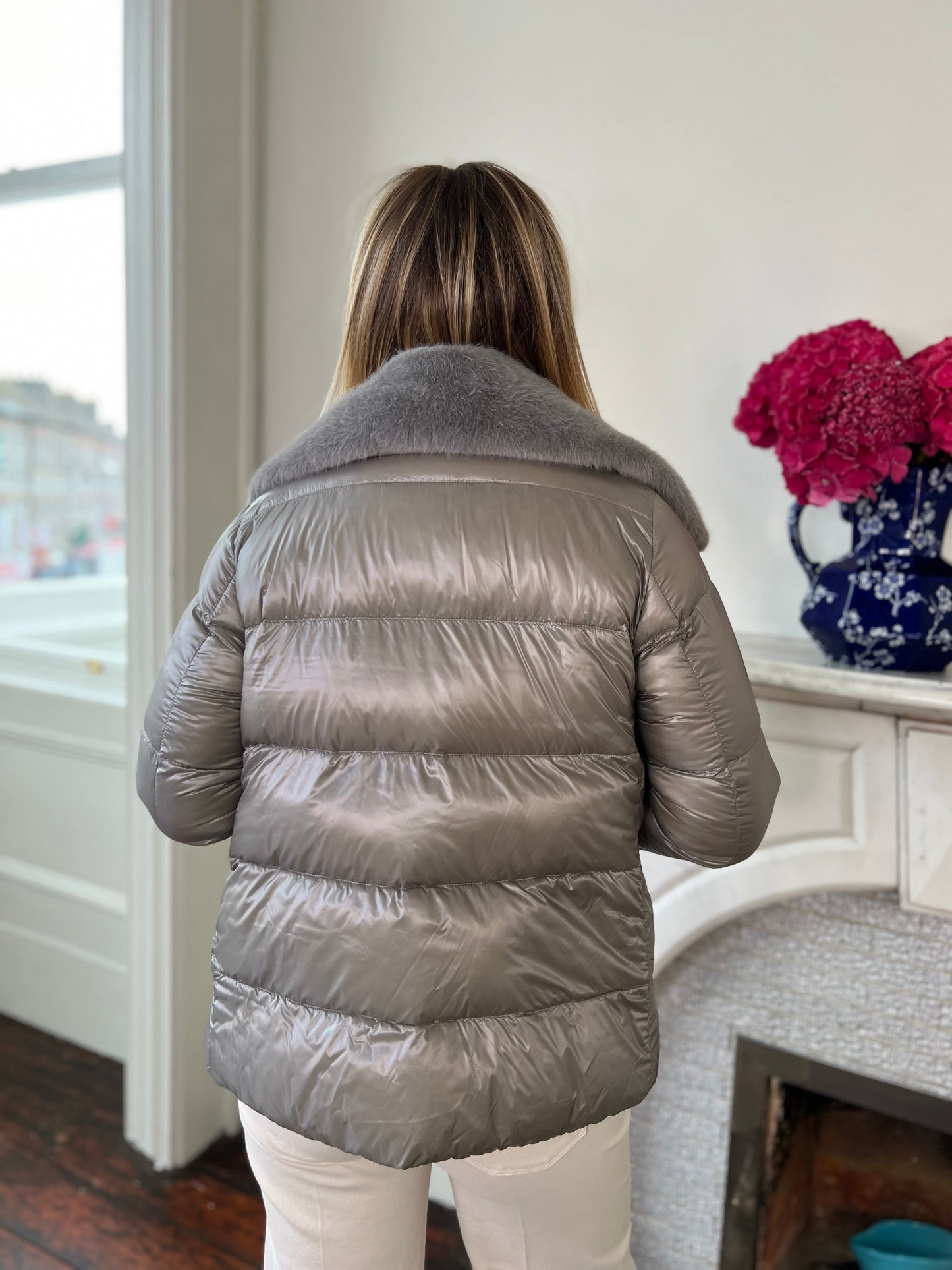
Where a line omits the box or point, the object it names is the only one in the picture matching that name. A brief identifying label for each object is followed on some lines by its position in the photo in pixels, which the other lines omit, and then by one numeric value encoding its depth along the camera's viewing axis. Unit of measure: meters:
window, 1.97
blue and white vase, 1.11
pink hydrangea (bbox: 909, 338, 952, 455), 1.07
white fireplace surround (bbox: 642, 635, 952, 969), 1.14
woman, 0.77
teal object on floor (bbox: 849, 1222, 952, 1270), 1.35
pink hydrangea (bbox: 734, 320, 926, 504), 1.09
